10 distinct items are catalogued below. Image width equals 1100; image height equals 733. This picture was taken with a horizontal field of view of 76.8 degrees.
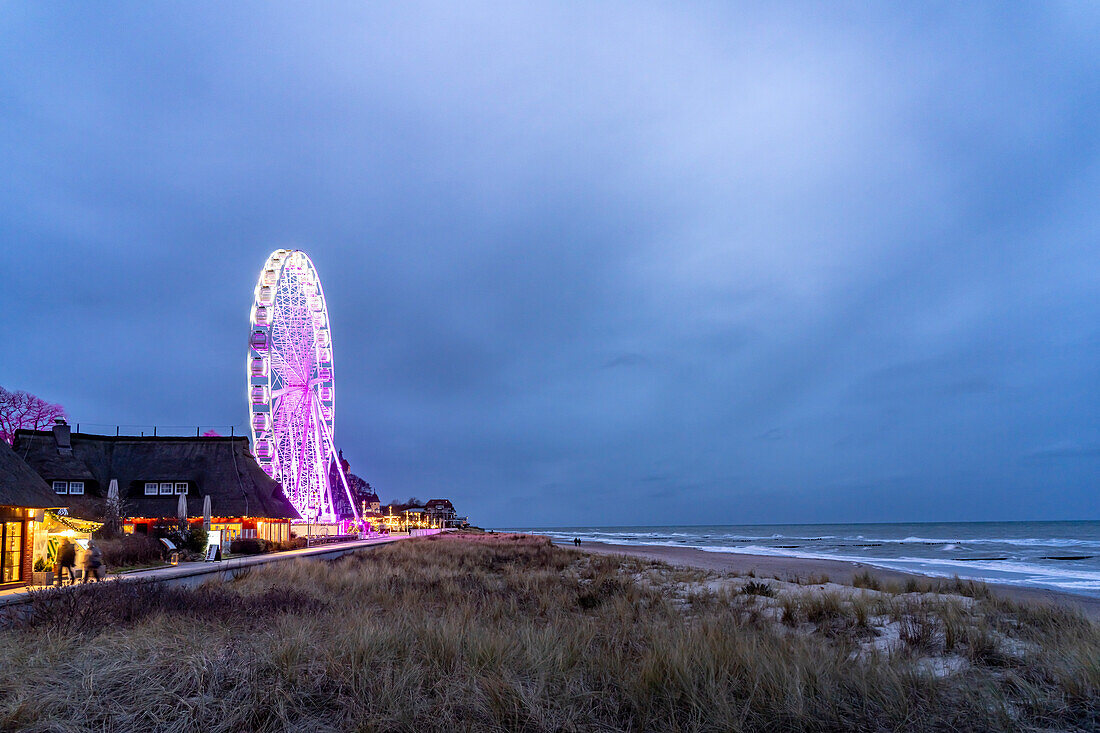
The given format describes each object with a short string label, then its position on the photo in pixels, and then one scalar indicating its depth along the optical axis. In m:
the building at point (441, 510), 139.65
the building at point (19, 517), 15.10
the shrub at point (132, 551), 21.03
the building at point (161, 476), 32.53
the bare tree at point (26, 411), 46.62
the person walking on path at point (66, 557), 15.98
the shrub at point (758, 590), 13.70
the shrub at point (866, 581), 15.97
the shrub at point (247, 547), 29.17
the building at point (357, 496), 104.00
